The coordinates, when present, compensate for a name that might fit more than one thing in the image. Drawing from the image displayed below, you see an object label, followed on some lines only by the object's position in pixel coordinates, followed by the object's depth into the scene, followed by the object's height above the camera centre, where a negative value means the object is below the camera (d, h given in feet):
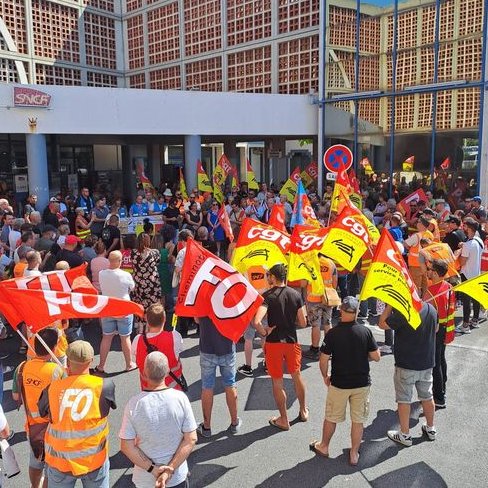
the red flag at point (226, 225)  31.04 -3.57
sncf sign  45.83 +6.07
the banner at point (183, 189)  50.90 -2.21
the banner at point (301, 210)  32.36 -2.79
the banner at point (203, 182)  49.34 -1.52
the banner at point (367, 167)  58.08 -0.47
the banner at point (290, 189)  47.29 -2.20
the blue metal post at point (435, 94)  50.65 +6.45
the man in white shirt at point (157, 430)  11.07 -5.45
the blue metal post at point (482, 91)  46.75 +6.19
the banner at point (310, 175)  58.23 -1.22
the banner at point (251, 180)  49.10 -1.41
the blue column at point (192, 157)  55.88 +0.89
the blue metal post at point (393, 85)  53.98 +7.82
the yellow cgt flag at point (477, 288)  17.02 -4.05
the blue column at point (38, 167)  48.11 +0.09
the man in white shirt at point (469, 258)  27.07 -4.91
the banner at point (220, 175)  50.67 -0.94
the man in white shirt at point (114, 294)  21.91 -5.19
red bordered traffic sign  38.75 +0.42
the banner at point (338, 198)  32.76 -2.14
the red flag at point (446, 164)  51.60 -0.26
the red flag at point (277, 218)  27.61 -2.76
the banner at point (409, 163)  54.44 -0.12
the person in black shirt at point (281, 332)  17.20 -5.37
